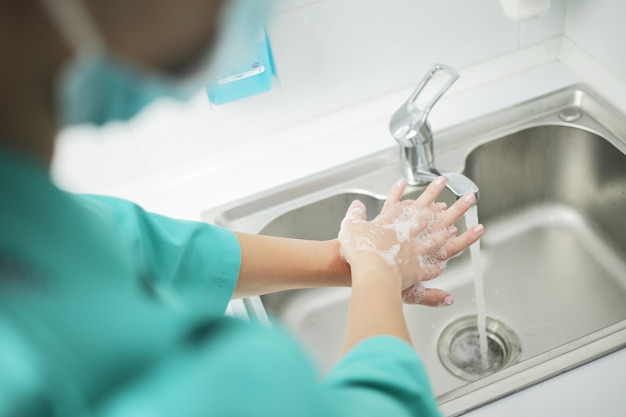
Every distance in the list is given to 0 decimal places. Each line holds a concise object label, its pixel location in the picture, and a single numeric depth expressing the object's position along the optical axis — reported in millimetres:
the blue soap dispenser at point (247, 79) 1075
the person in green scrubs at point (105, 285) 276
